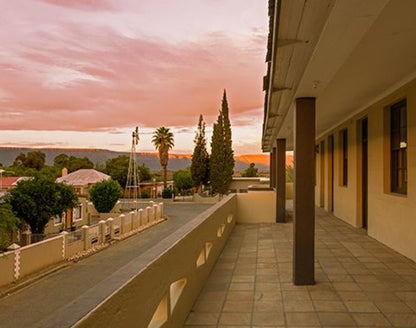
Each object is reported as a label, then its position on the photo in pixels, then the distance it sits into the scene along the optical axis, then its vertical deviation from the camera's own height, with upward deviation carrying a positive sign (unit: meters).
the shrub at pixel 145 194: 36.84 -1.65
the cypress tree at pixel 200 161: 38.44 +1.61
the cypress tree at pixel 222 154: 35.66 +2.15
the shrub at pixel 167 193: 34.50 -1.44
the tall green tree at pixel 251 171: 39.99 +0.67
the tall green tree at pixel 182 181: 41.66 -0.43
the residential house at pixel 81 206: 17.64 -1.70
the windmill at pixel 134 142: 22.55 +2.03
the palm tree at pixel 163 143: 42.38 +3.73
